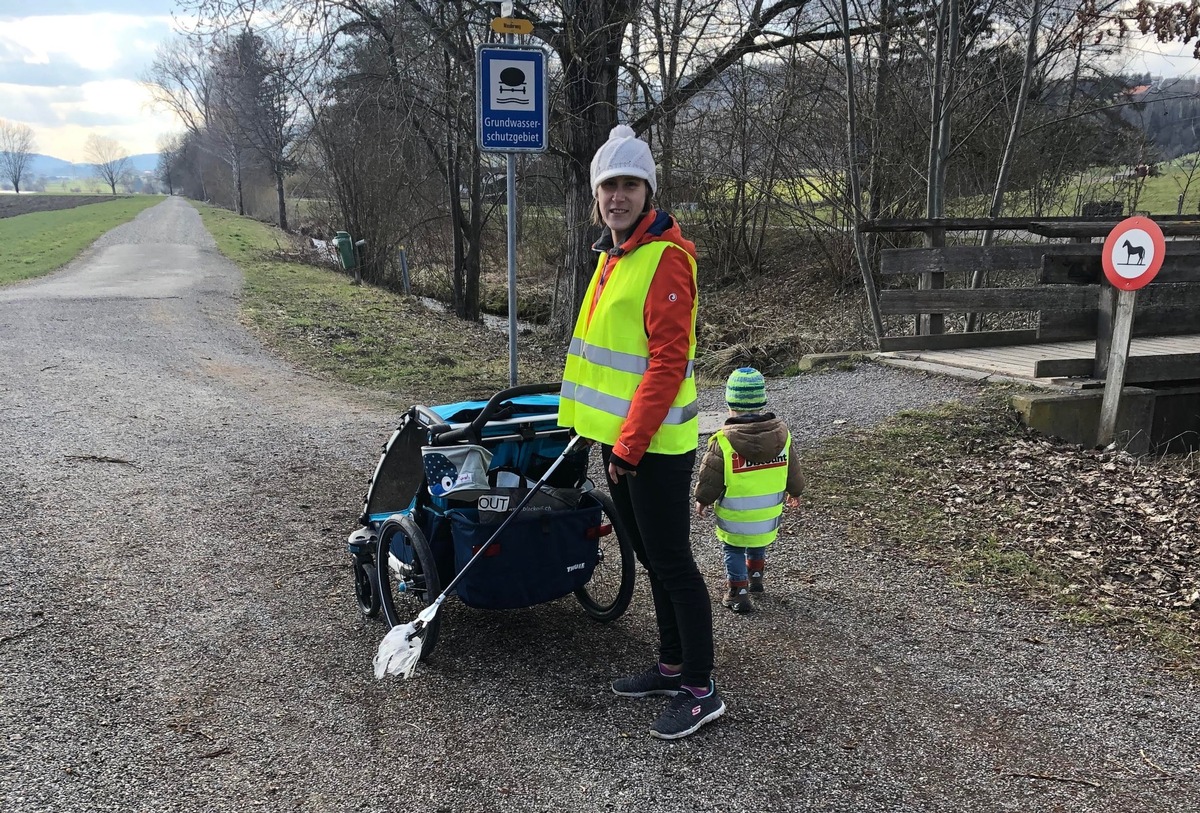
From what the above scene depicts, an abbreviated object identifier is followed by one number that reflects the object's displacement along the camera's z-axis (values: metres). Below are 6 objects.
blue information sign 6.85
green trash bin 23.14
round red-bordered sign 6.06
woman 2.90
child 4.00
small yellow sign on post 6.92
